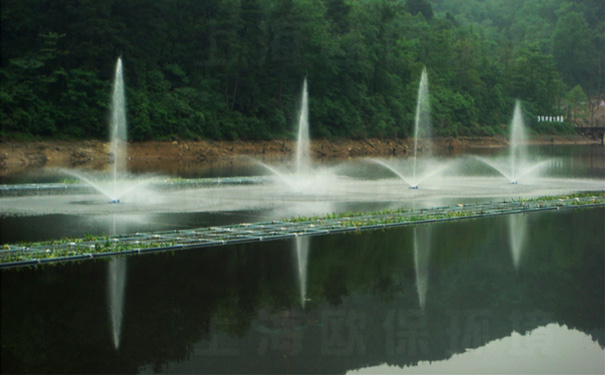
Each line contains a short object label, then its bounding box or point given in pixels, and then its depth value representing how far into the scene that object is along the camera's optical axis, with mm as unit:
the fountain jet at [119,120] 52119
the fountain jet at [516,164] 41856
